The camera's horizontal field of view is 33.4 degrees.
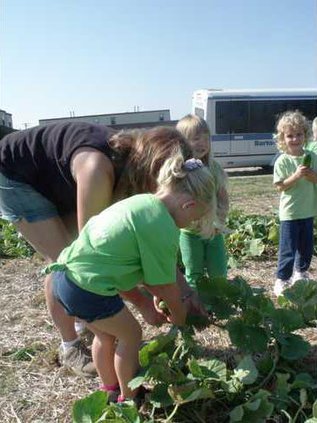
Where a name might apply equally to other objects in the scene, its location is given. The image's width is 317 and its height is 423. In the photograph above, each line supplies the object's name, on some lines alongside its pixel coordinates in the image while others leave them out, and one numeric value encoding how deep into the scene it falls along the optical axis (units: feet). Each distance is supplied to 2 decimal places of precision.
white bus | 54.75
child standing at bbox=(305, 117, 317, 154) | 13.07
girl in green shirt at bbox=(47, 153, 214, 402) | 6.30
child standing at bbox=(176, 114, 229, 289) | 9.78
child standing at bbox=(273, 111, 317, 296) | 11.96
